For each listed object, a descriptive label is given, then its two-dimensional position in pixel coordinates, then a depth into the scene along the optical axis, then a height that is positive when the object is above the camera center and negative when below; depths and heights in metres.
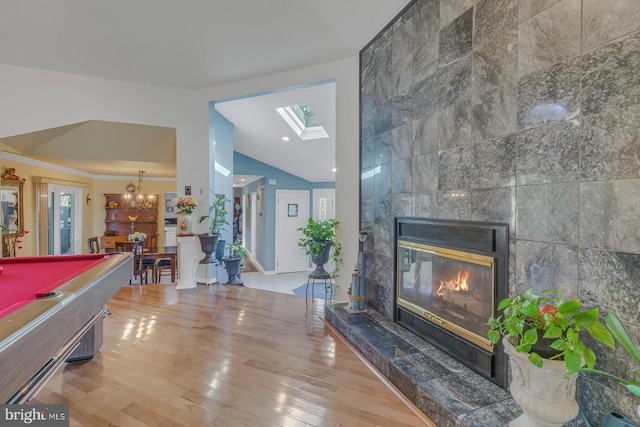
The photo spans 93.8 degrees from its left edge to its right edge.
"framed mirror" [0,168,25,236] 4.51 +0.13
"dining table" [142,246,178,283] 5.64 -0.80
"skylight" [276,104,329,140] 5.46 +1.71
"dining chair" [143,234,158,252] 7.87 -0.75
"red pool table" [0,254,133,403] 0.99 -0.42
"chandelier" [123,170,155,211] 7.72 +0.36
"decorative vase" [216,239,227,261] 5.01 -0.62
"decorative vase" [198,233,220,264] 4.35 -0.47
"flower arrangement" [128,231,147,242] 5.81 -0.48
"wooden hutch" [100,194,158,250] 7.75 -0.10
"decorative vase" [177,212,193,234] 4.32 -0.13
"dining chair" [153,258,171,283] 5.95 -1.09
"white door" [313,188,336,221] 8.38 +0.26
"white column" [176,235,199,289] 4.34 -0.73
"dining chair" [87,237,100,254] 5.79 -0.64
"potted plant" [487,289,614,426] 1.10 -0.56
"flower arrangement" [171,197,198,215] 4.29 +0.11
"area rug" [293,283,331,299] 6.01 -1.66
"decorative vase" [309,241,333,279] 3.60 -0.57
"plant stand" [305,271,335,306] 3.58 -0.76
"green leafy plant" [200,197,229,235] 4.55 -0.05
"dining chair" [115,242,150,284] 5.40 -0.71
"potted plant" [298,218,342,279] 3.56 -0.33
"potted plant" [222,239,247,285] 5.09 -0.84
